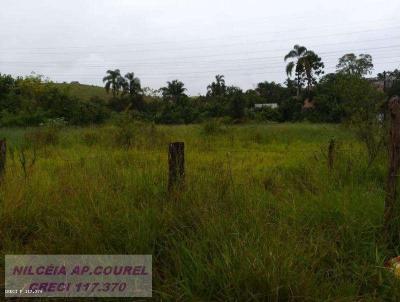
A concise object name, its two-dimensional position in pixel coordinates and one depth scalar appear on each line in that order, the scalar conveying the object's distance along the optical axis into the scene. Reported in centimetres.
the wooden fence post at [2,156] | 459
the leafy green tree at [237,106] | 3694
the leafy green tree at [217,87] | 5652
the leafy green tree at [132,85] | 4938
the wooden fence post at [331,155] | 552
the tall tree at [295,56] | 5094
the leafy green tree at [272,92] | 5450
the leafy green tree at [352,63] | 5009
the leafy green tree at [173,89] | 5053
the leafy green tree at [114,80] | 5194
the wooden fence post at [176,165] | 385
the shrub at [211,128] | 1812
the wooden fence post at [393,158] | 357
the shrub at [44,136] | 1396
